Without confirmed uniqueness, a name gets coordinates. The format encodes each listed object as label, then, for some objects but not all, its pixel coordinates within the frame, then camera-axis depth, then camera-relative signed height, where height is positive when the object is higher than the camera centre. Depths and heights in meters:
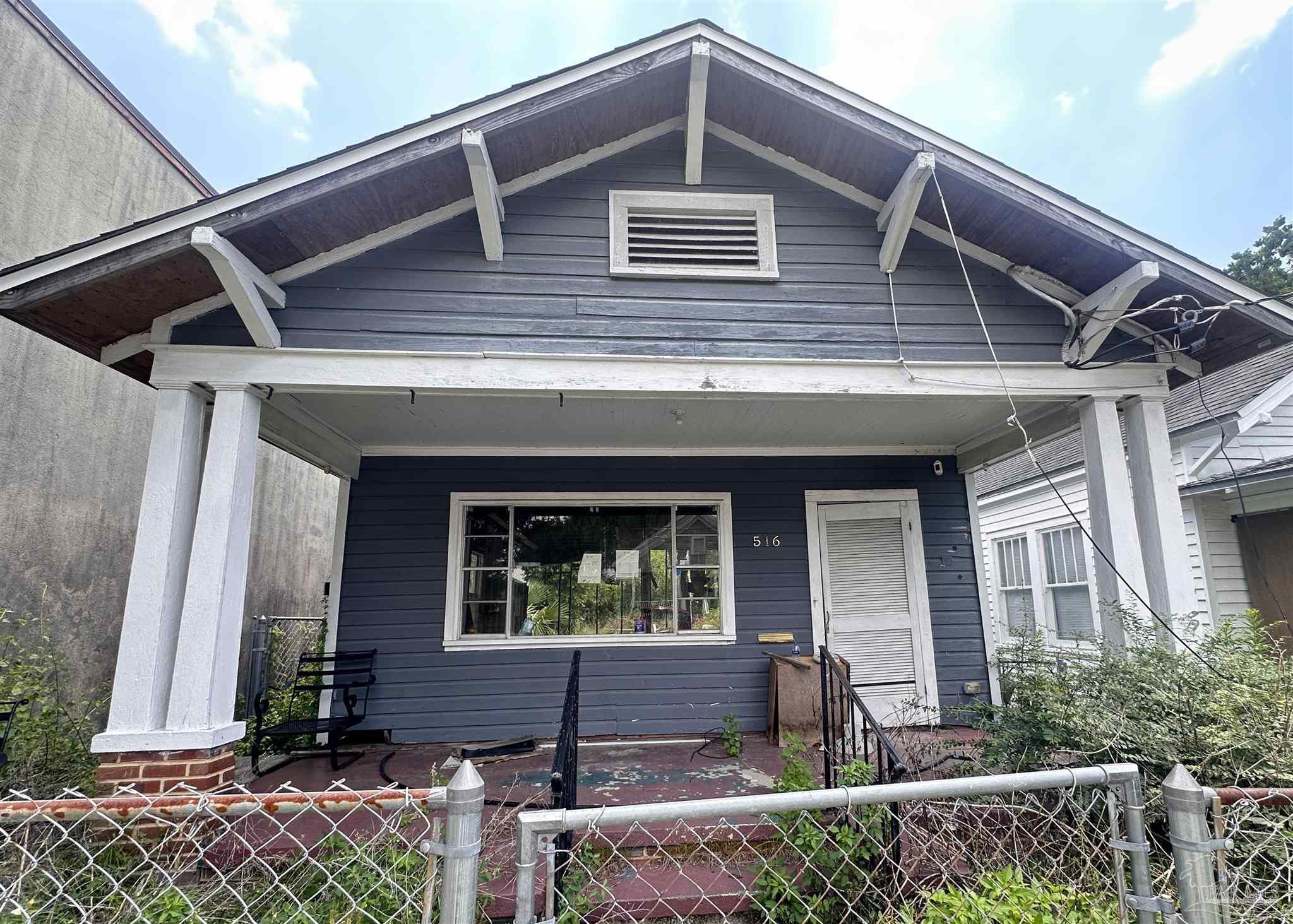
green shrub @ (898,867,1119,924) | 1.88 -0.94
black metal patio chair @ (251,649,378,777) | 4.38 -0.78
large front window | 5.50 +0.17
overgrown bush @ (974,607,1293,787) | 2.45 -0.51
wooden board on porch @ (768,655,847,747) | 5.06 -0.89
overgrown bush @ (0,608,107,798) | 3.54 -0.83
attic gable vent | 3.92 +2.18
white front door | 5.55 -0.12
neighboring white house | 5.96 +0.84
